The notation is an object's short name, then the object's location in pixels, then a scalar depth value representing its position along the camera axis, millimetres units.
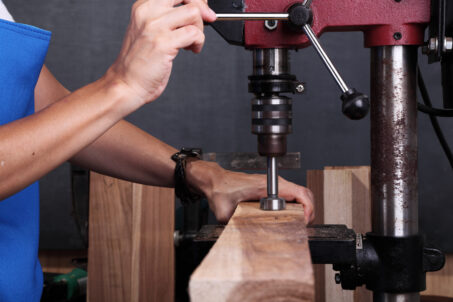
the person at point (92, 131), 657
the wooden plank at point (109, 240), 1344
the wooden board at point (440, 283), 2100
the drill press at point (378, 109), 792
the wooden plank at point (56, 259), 2439
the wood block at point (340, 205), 1413
